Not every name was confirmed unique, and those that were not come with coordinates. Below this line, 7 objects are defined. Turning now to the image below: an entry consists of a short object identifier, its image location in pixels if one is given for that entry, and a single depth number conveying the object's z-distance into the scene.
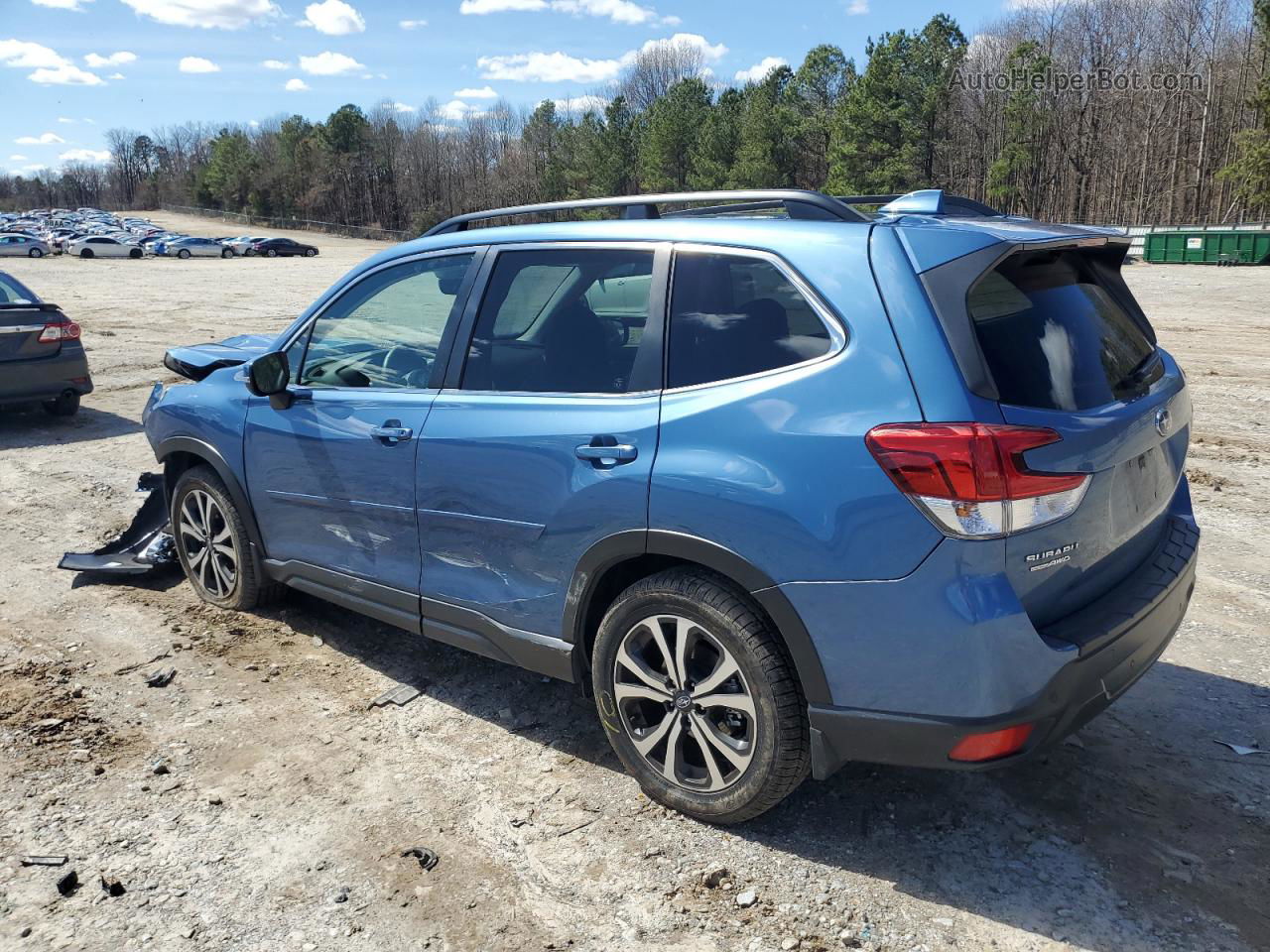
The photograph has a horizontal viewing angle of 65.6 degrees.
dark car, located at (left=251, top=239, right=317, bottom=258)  59.03
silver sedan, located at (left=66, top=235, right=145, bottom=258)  54.12
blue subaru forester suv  2.59
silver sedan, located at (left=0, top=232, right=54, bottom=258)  53.84
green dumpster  34.66
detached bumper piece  5.54
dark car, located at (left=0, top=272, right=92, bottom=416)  9.67
